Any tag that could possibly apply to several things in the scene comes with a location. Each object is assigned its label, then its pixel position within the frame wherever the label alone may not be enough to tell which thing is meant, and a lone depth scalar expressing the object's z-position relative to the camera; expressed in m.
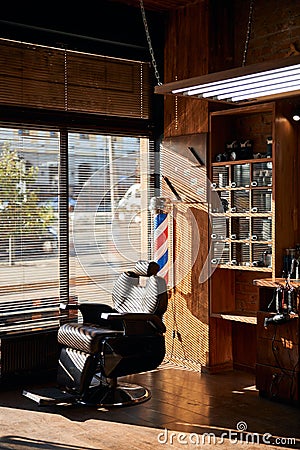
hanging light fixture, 3.90
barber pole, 6.83
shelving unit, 5.83
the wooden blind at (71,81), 6.02
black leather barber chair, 5.30
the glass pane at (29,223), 6.00
